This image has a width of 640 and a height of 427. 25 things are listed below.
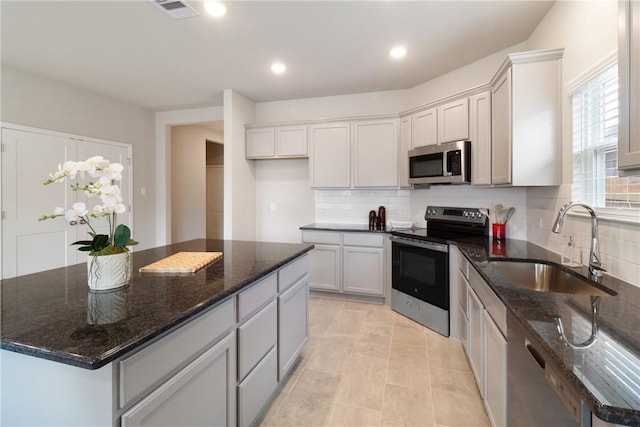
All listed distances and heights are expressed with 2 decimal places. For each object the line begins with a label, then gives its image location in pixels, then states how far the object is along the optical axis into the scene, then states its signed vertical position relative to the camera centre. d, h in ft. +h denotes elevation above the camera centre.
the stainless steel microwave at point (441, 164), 9.46 +1.57
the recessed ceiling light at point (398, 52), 9.37 +5.07
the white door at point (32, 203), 10.61 +0.33
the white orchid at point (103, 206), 3.89 +0.08
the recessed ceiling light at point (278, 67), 10.52 +5.15
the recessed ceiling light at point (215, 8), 7.22 +4.99
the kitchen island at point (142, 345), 2.80 -1.52
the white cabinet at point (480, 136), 8.73 +2.21
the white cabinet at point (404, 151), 11.57 +2.33
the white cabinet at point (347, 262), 11.69 -2.09
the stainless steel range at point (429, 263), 9.20 -1.74
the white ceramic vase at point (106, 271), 4.15 -0.85
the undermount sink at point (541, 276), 5.40 -1.34
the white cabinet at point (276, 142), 13.32 +3.12
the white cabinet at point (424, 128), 10.49 +2.98
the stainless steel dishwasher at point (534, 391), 2.55 -1.91
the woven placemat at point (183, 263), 5.26 -0.99
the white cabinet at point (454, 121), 9.45 +2.92
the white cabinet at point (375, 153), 12.06 +2.34
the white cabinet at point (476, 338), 5.83 -2.72
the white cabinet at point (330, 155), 12.69 +2.38
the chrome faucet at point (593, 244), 5.06 -0.59
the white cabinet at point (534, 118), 7.07 +2.20
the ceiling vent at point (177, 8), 7.06 +4.95
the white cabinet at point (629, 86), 3.23 +1.38
